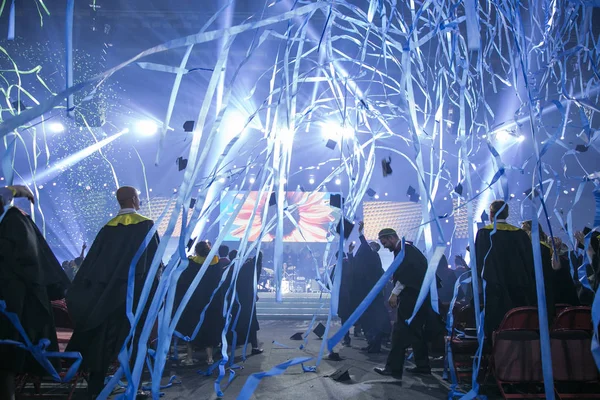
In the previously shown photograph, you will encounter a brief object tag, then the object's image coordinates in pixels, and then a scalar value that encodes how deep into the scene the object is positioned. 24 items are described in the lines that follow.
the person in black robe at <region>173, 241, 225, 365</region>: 5.25
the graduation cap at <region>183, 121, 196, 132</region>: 2.84
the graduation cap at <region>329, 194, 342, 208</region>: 3.83
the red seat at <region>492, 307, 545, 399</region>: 2.73
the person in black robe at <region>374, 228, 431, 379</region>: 4.19
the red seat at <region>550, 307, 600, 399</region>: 2.72
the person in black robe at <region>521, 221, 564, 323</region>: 3.18
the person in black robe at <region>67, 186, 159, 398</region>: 2.86
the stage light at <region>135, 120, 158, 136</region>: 13.25
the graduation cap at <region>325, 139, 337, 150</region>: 3.03
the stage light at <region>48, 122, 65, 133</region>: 13.32
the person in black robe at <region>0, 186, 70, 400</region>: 2.35
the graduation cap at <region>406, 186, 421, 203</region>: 5.31
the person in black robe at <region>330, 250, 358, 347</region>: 6.49
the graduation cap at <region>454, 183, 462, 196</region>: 2.51
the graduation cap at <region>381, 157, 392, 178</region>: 3.02
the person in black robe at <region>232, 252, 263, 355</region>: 5.91
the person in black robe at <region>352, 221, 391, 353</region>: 6.05
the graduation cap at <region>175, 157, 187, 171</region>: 3.72
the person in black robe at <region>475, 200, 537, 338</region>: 3.53
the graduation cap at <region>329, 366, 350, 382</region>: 4.00
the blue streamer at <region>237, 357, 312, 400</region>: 1.25
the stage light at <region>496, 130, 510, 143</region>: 13.23
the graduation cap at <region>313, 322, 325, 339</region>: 5.06
